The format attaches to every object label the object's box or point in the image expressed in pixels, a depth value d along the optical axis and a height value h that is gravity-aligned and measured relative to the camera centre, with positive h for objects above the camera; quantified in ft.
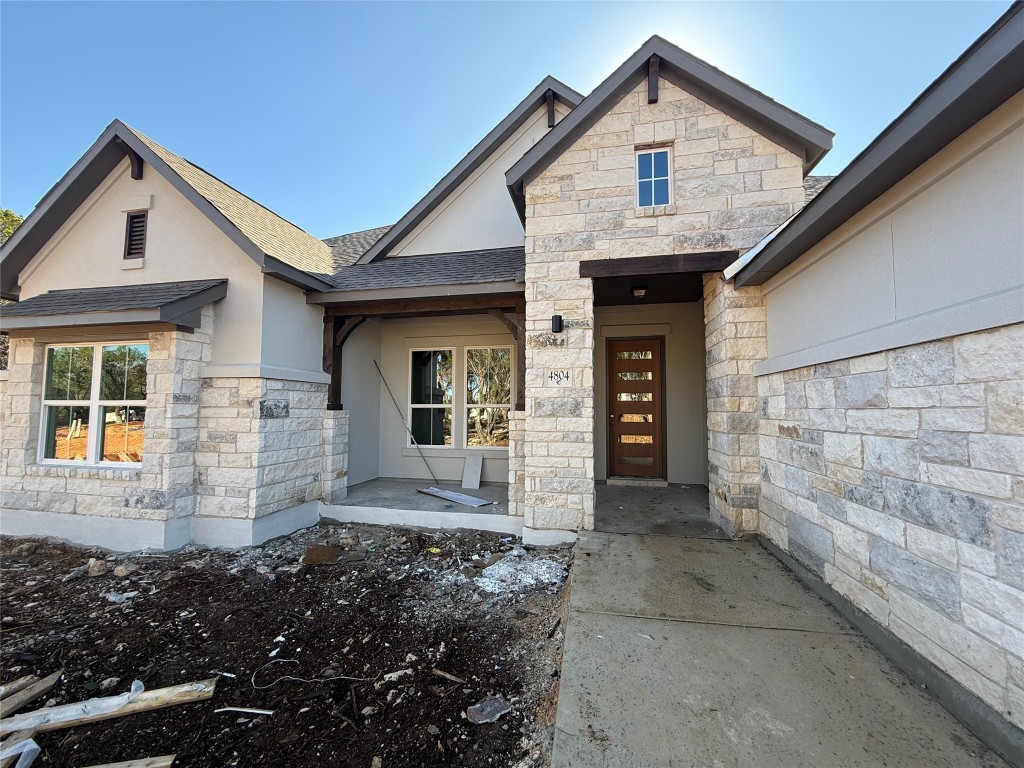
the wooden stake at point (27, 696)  8.04 -6.21
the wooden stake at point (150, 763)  6.57 -6.01
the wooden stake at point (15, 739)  6.84 -6.11
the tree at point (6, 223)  42.75 +19.75
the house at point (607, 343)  6.59 +2.16
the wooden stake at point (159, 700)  7.64 -6.07
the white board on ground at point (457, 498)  19.72 -4.88
